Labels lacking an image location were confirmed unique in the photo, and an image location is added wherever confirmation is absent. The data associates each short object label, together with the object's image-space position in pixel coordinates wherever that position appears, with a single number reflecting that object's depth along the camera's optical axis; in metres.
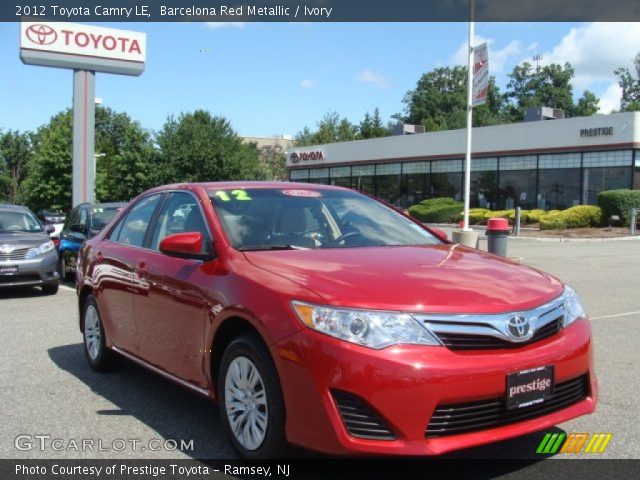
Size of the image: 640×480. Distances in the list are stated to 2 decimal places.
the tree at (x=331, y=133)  70.25
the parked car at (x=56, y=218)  22.25
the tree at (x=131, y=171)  45.31
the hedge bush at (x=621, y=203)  26.59
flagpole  18.08
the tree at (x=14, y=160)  62.97
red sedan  3.18
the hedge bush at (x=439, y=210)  35.03
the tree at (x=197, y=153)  43.78
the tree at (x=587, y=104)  82.50
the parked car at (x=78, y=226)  12.10
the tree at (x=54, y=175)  48.59
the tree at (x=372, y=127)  71.75
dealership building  30.08
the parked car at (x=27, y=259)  10.88
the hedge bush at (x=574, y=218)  26.91
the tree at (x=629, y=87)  79.56
